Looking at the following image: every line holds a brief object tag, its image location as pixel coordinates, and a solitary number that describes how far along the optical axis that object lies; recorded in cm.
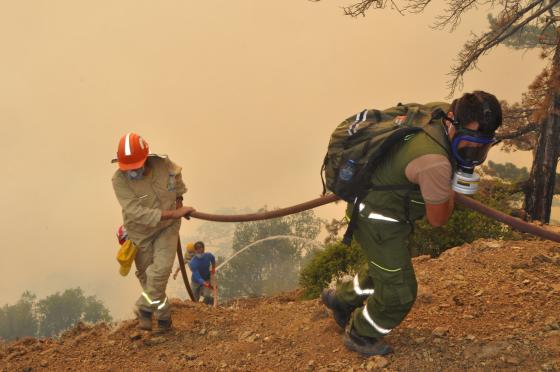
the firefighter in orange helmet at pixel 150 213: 449
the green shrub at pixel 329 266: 899
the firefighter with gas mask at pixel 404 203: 279
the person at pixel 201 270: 897
